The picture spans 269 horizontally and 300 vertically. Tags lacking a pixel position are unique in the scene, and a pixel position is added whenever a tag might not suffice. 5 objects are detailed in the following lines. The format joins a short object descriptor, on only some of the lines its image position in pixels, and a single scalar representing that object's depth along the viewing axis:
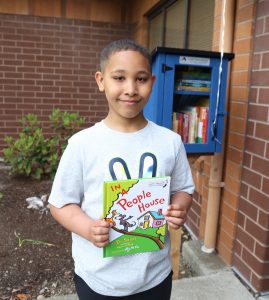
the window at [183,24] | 2.60
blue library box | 1.84
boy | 1.00
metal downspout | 2.00
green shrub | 3.79
